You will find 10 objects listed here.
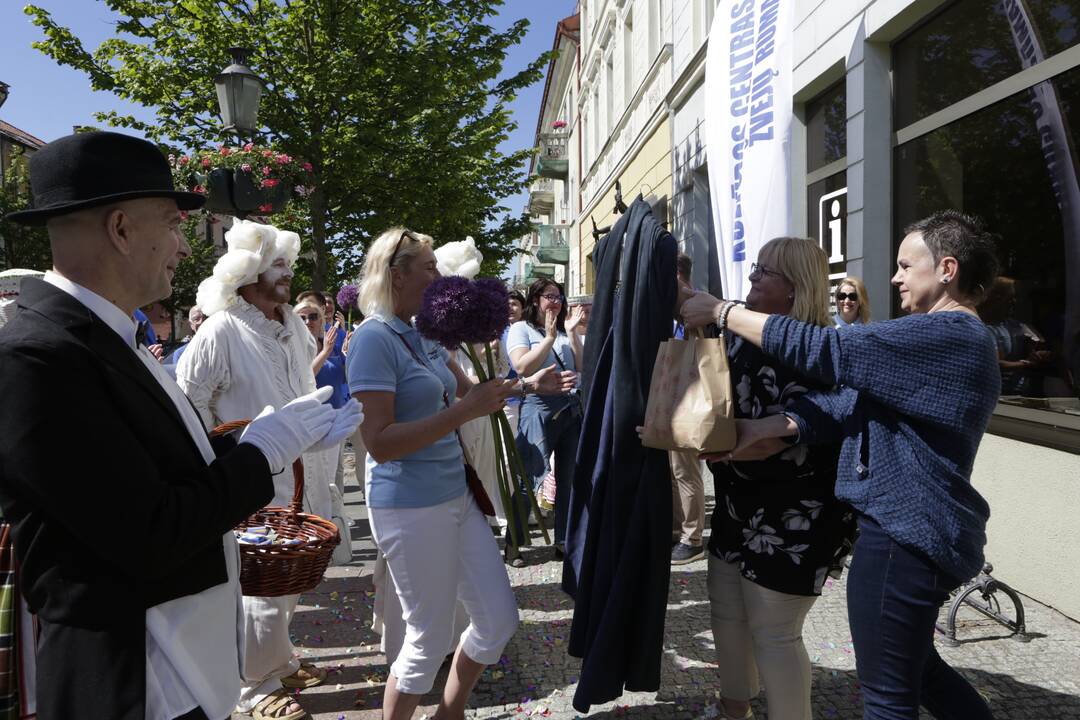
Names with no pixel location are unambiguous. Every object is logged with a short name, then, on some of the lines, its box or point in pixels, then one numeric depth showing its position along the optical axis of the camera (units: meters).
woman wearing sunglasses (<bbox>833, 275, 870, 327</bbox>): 5.25
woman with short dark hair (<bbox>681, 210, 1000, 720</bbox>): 1.97
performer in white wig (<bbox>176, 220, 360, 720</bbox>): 3.09
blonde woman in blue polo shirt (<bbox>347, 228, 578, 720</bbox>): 2.46
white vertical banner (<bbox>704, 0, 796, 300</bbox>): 5.43
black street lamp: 6.71
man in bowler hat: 1.30
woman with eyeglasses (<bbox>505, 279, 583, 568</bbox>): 5.26
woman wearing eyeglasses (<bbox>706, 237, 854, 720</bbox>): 2.38
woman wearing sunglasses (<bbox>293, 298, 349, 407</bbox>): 5.78
